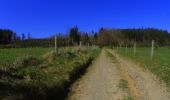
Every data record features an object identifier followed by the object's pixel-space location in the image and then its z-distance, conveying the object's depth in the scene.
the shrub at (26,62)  5.96
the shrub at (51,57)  8.20
